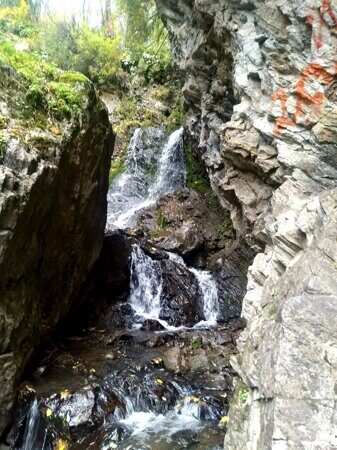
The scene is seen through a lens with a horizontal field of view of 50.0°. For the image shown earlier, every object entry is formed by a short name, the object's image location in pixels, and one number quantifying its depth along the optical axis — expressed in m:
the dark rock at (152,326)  10.23
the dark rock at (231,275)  11.79
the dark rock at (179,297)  11.02
